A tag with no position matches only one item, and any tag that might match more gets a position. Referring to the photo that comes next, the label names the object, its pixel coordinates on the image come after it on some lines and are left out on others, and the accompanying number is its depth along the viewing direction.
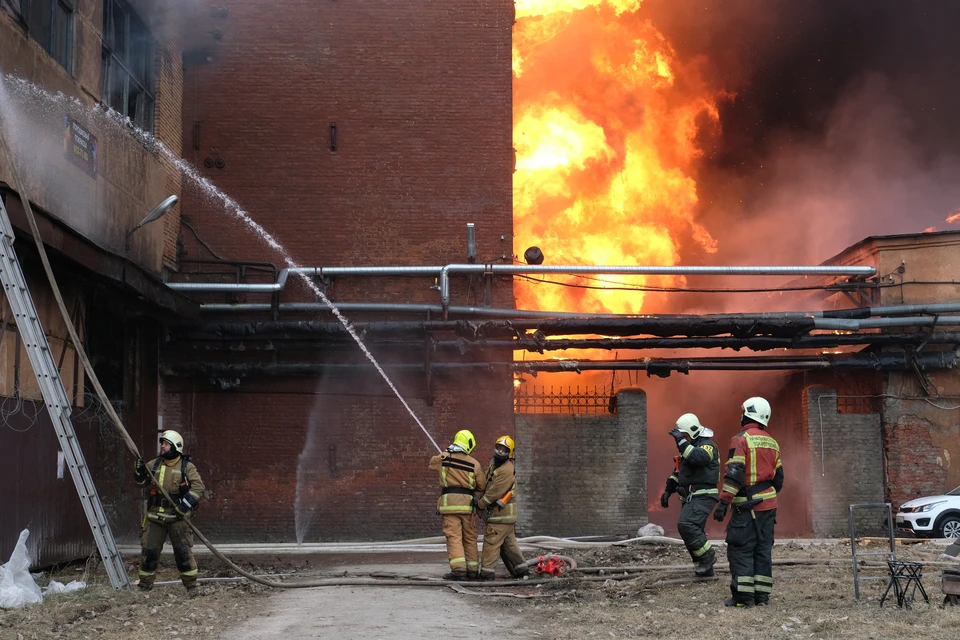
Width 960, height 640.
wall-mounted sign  12.92
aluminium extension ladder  10.05
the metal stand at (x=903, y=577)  8.07
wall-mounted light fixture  13.37
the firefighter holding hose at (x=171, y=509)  10.27
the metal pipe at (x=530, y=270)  16.55
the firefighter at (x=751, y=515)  8.84
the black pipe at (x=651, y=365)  16.42
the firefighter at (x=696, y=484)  10.31
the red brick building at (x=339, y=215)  16.56
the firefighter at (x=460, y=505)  11.16
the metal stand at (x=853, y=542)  8.46
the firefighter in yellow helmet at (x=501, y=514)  11.11
